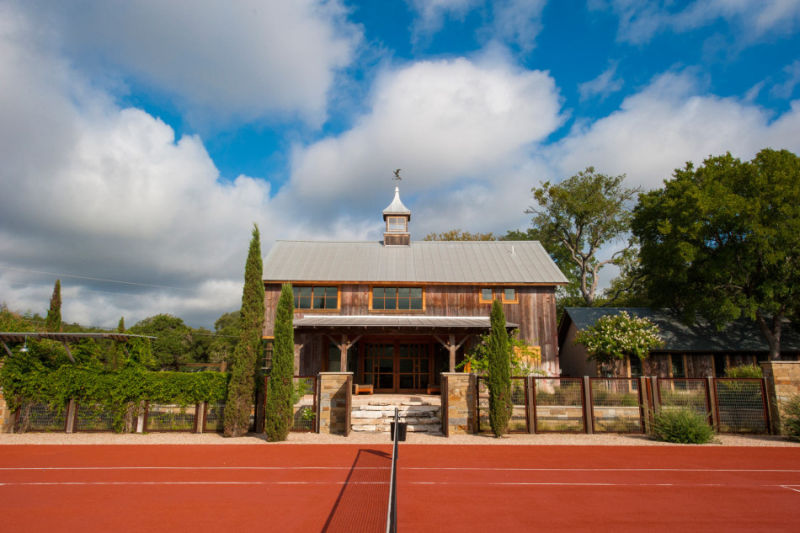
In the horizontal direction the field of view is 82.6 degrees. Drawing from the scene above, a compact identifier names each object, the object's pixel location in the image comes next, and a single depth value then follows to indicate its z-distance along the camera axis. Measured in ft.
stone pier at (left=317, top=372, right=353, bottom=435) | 42.73
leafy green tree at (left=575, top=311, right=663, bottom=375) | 63.46
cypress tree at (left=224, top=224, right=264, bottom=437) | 41.04
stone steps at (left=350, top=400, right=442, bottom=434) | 44.65
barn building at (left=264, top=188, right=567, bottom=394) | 64.90
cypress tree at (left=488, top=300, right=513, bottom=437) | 41.29
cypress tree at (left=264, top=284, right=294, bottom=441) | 39.27
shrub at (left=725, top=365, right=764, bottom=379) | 53.42
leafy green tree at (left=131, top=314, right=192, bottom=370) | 108.06
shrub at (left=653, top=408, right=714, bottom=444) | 38.37
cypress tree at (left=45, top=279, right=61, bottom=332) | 60.89
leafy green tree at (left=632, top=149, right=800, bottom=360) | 62.85
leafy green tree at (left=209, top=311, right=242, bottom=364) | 125.44
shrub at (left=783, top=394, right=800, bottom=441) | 39.52
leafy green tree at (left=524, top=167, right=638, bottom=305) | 114.11
